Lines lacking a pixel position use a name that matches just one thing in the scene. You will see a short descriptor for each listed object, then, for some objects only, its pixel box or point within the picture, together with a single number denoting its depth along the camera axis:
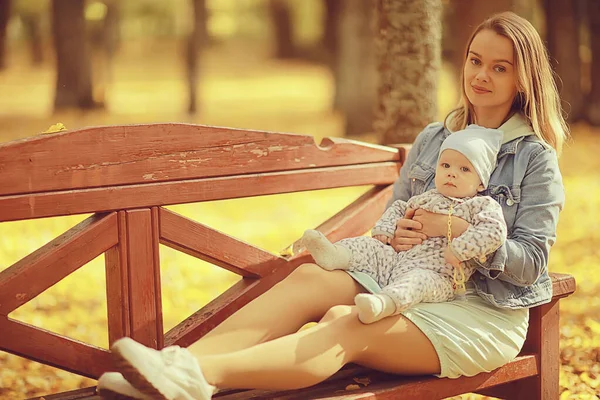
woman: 2.92
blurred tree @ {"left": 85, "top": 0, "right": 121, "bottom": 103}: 23.26
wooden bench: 3.12
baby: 3.18
